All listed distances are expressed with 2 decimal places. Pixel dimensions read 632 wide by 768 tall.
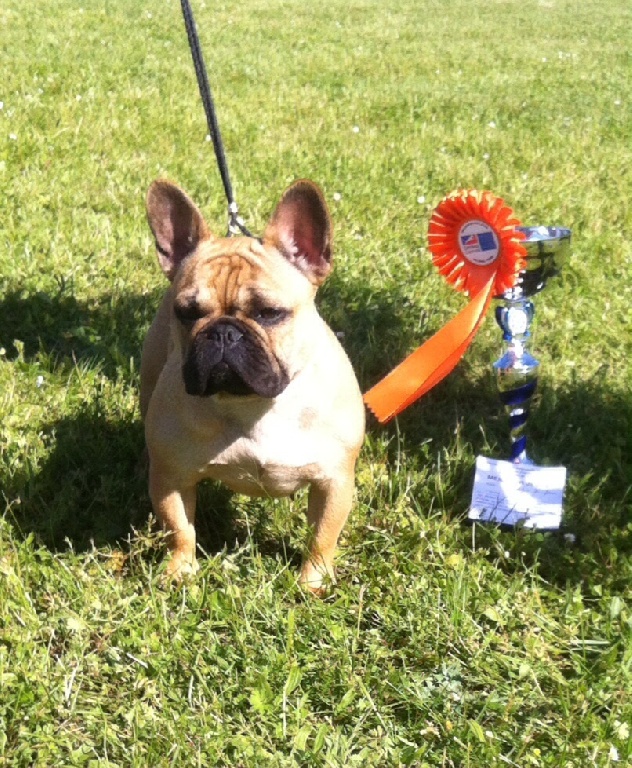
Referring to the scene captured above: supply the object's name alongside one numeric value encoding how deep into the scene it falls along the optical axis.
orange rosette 2.85
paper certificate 2.93
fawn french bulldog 2.45
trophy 2.97
